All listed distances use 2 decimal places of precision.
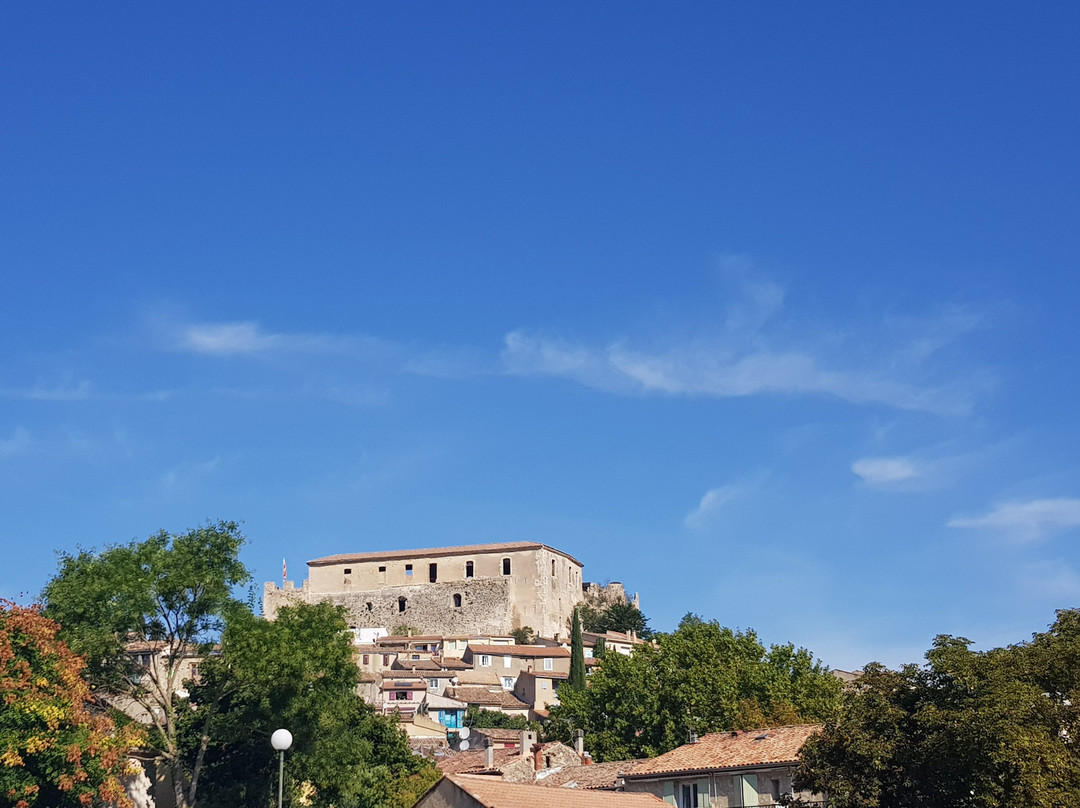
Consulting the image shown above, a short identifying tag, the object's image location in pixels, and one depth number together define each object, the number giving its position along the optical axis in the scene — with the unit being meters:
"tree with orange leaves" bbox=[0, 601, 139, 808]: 37.06
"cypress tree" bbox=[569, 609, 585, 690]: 99.00
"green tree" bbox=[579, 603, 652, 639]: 143.88
